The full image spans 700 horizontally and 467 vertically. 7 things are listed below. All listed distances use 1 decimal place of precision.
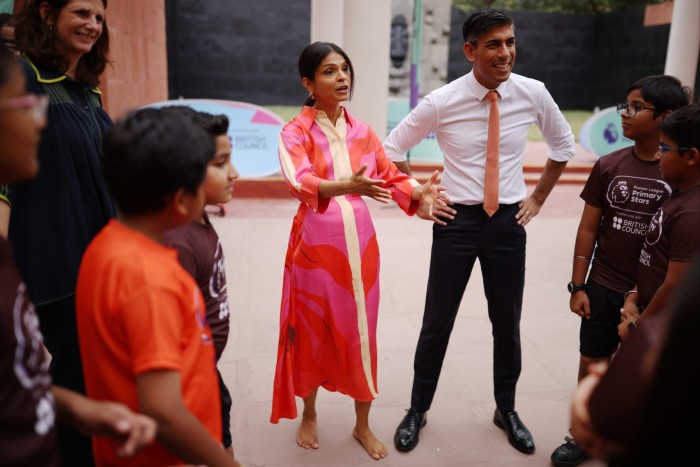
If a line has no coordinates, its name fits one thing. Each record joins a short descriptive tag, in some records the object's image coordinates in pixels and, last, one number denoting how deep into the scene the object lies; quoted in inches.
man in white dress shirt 102.5
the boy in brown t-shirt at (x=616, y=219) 89.0
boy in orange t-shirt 45.2
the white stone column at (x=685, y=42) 351.9
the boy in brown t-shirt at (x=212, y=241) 62.9
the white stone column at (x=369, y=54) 288.7
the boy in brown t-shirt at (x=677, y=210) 72.2
